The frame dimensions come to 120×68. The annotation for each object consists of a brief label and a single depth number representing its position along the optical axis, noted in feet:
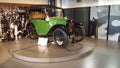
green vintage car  8.87
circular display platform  7.46
